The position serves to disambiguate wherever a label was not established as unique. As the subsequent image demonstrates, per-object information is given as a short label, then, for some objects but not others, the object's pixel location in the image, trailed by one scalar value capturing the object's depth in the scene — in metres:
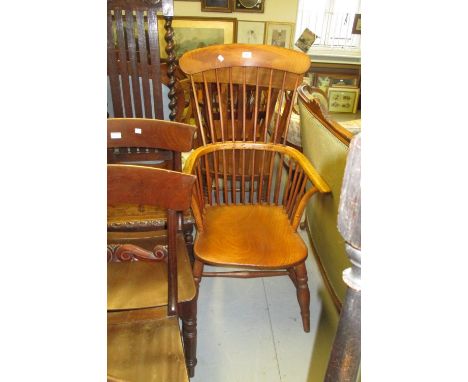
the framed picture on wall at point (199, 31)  4.11
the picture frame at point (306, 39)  4.28
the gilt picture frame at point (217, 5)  4.09
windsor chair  1.13
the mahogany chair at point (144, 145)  1.19
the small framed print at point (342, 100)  4.68
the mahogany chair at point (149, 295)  0.74
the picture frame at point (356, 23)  4.53
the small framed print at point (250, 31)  4.17
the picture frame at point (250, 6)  4.08
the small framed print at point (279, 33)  4.21
